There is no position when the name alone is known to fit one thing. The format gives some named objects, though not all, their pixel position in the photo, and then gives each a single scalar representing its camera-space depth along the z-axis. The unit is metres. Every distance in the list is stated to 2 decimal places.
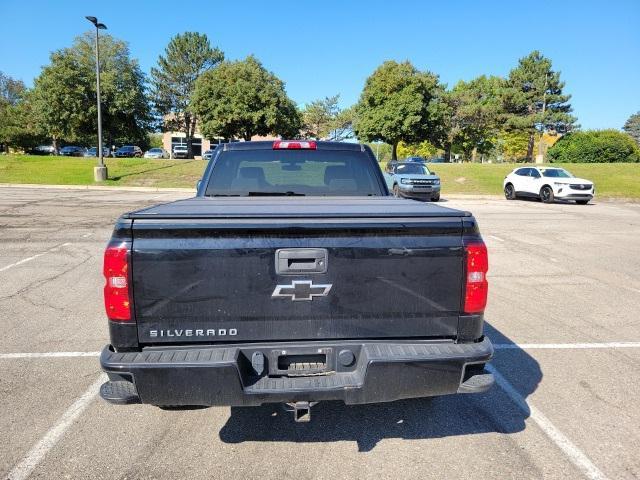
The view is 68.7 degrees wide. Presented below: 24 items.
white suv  20.73
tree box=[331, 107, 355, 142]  61.91
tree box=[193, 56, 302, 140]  43.19
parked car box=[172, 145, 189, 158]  59.71
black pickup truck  2.38
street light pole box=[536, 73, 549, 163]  53.89
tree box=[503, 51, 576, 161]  53.41
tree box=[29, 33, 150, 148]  39.66
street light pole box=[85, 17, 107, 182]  28.20
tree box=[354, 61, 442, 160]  43.84
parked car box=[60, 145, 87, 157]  63.34
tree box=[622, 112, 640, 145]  126.56
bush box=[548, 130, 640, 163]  38.59
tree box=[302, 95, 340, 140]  63.38
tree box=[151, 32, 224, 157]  57.66
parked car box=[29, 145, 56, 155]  66.32
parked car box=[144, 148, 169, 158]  56.07
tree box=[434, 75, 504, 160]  53.17
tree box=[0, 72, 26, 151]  58.81
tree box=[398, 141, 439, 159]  87.66
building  79.31
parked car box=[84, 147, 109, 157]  60.04
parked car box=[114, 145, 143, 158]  57.44
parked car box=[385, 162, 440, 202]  20.61
